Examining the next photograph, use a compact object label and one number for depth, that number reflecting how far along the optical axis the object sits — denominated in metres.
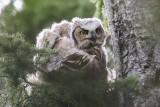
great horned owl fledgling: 10.26
